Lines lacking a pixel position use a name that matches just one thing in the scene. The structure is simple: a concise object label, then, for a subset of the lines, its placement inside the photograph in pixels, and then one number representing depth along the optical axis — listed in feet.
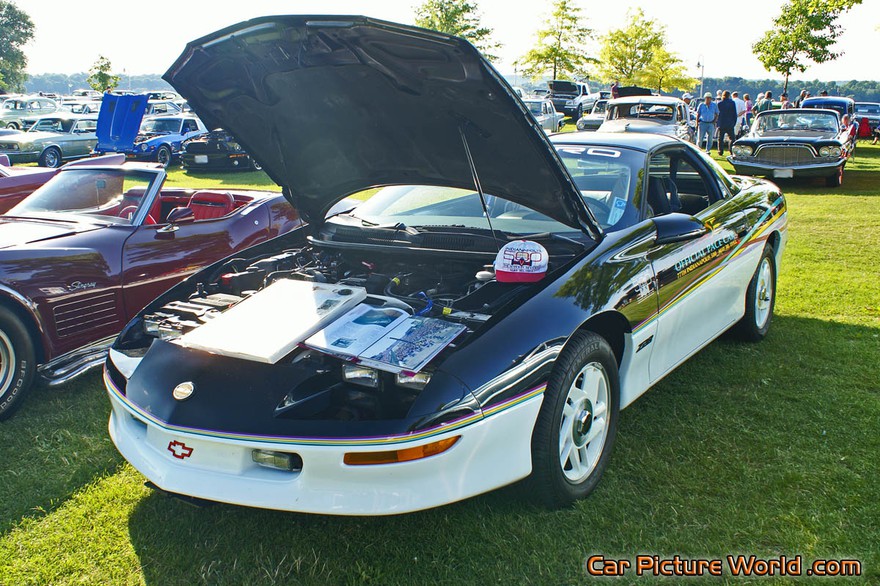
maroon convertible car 13.02
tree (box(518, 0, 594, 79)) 143.33
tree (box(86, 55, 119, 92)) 163.22
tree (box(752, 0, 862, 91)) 82.02
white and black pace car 7.68
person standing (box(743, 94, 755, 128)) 68.33
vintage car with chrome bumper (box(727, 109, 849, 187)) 40.81
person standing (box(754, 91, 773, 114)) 64.85
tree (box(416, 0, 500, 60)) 132.05
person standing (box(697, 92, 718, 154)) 58.18
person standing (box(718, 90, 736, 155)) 55.66
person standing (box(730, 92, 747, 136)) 62.13
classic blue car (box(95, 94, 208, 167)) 50.49
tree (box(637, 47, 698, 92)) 142.00
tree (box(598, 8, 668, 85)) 142.51
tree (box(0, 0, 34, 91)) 204.85
